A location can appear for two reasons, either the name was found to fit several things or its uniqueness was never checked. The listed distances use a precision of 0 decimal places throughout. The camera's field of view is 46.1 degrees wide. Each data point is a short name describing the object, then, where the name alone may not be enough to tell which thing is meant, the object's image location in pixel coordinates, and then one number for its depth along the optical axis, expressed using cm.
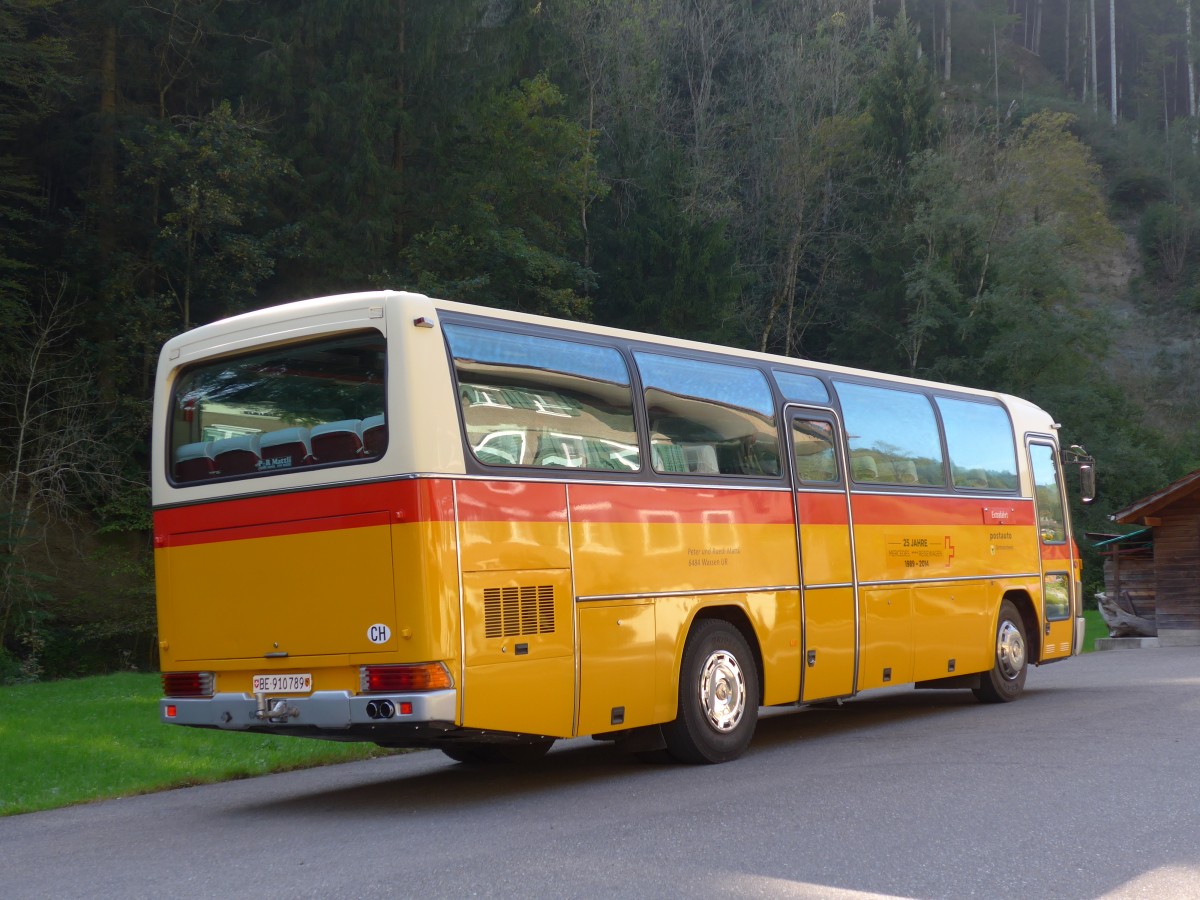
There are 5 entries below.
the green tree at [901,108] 5822
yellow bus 889
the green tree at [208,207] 3169
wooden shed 2950
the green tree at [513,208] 3656
